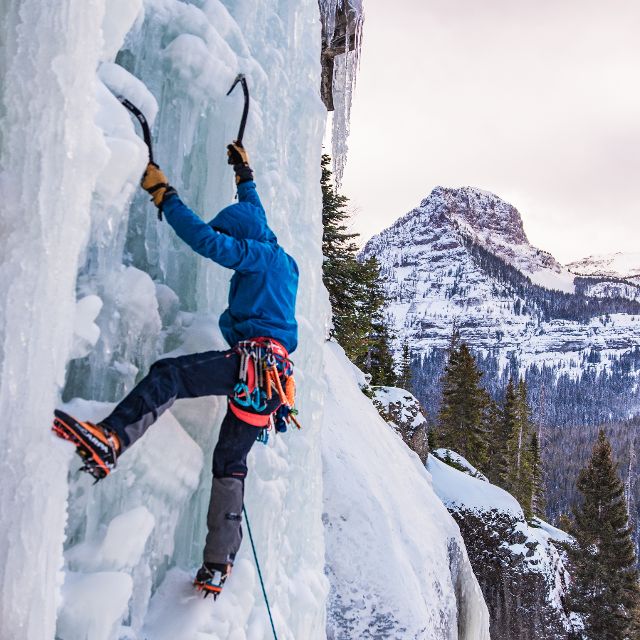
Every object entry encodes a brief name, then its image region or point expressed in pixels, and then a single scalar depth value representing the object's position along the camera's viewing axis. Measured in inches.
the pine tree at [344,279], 573.3
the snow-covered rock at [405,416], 536.4
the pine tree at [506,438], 1175.6
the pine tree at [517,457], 1216.2
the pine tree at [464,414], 1105.4
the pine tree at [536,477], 1444.8
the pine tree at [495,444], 1192.5
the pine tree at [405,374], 1352.6
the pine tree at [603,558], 809.5
